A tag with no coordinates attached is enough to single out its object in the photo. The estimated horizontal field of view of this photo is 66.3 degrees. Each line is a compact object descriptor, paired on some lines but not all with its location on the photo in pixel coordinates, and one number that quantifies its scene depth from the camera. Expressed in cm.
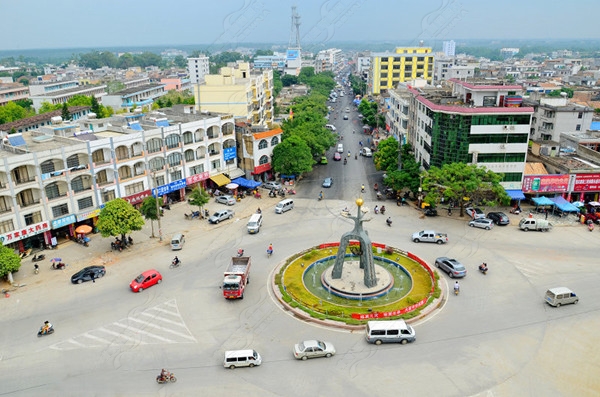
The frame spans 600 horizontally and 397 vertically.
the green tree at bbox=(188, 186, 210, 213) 4721
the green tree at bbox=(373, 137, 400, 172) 5920
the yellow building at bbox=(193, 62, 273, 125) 6950
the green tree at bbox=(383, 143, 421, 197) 5122
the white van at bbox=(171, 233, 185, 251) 4019
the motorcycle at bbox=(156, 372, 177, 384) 2358
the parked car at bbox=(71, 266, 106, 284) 3491
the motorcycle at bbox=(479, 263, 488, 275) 3444
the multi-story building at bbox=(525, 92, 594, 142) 6406
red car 3316
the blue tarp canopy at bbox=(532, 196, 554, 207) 4697
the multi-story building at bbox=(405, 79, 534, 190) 4653
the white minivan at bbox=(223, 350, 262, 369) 2444
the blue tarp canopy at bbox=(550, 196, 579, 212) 4531
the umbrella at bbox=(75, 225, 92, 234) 4112
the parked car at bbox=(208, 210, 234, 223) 4678
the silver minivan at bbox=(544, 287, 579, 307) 2972
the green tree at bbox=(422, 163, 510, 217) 4388
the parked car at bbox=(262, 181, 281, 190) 5650
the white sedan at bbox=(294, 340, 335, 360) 2505
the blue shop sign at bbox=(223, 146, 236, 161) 5723
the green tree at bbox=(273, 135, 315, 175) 5747
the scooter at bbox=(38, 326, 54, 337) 2812
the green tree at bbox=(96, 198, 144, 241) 3909
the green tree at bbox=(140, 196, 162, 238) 4278
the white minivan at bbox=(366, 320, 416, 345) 2631
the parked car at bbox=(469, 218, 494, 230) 4353
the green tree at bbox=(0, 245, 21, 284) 3334
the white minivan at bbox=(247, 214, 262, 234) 4356
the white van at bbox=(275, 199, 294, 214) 4925
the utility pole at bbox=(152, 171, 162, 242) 4216
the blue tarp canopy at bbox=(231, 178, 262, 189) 5588
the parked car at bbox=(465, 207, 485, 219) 4550
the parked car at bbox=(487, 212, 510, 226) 4417
